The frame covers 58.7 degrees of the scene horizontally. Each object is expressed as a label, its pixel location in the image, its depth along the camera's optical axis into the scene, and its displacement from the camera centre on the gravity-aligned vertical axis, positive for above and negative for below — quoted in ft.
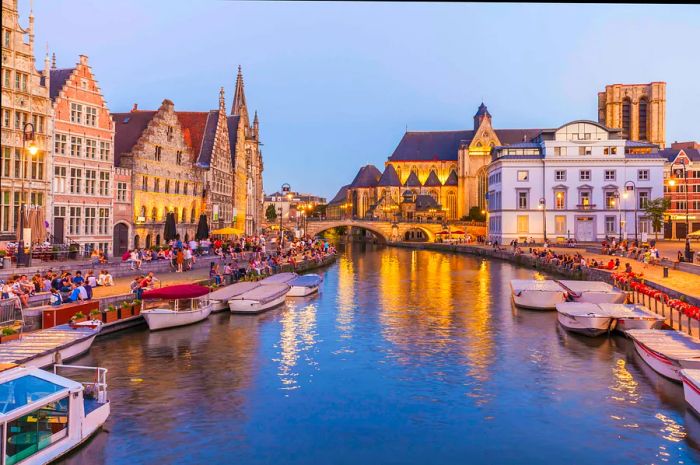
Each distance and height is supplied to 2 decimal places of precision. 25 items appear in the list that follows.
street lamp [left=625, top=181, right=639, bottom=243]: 246.06 +21.73
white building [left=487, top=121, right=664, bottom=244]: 258.78 +25.20
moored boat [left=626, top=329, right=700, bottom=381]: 59.16 -10.67
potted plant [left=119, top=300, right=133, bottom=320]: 85.15 -9.69
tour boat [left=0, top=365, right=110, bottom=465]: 38.29 -11.80
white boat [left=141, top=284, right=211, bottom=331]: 87.61 -9.82
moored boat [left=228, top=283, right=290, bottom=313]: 105.91 -10.20
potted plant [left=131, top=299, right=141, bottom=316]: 88.17 -9.44
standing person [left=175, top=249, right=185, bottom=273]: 132.46 -4.09
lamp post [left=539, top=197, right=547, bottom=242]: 256.89 +11.22
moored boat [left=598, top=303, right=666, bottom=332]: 80.23 -9.62
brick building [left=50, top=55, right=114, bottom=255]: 135.54 +18.18
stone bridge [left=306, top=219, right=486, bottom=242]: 365.20 +9.74
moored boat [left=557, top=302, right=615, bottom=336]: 85.97 -10.65
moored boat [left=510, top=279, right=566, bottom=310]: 113.09 -9.75
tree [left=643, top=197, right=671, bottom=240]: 240.73 +13.73
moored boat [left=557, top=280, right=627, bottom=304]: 105.81 -8.56
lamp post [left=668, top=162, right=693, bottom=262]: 139.54 -1.61
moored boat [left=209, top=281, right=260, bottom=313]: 105.91 -9.39
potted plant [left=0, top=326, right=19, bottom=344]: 63.87 -9.82
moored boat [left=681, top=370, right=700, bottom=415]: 51.48 -12.01
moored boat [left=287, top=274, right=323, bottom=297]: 132.87 -9.52
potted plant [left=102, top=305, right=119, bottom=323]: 81.35 -9.84
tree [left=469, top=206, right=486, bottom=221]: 403.13 +19.01
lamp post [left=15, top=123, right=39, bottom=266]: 87.19 +0.90
